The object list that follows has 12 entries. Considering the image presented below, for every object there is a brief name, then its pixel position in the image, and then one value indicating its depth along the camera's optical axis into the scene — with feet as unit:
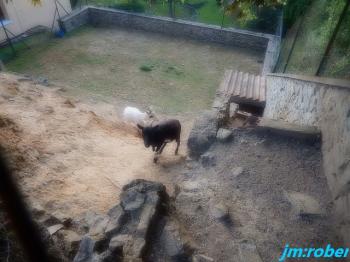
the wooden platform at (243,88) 30.73
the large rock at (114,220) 13.32
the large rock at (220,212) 14.94
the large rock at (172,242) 12.27
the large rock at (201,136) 21.59
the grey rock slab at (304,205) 14.99
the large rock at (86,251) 11.88
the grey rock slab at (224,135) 21.15
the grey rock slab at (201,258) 12.44
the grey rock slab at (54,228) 13.30
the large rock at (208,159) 20.04
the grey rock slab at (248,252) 12.98
